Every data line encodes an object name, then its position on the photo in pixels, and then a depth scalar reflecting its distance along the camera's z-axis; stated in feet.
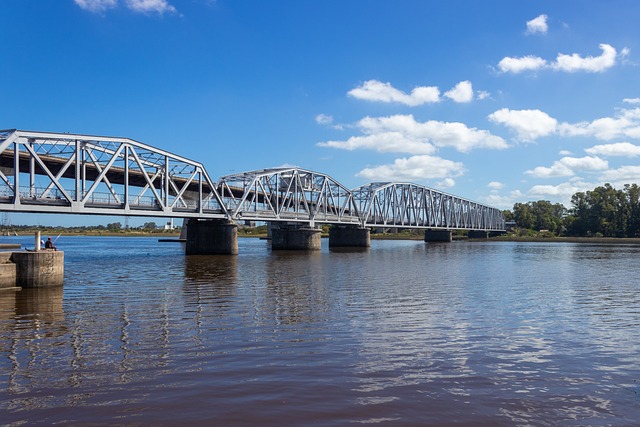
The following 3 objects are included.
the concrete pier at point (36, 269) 92.32
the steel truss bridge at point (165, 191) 148.77
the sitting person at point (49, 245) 105.42
